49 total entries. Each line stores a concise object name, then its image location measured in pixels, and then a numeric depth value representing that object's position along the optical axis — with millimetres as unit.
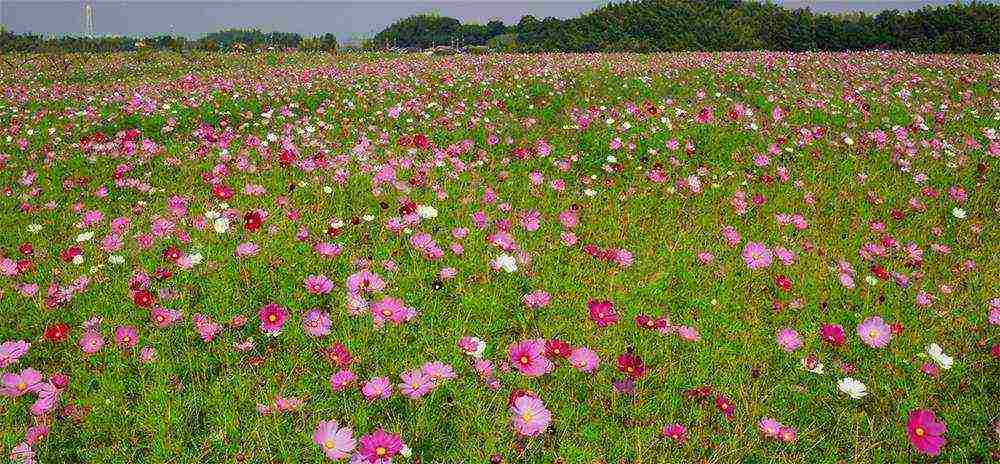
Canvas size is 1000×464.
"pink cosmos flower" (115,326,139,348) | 3457
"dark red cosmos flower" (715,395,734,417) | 3193
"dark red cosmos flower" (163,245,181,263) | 4199
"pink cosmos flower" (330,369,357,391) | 3229
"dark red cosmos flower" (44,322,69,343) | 3404
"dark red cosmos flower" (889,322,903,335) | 3957
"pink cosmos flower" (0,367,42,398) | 3047
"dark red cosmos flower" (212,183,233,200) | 5359
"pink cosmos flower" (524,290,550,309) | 4074
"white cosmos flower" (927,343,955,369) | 3631
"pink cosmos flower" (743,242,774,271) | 4676
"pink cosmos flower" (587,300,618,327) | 3872
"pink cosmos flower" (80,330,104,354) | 3402
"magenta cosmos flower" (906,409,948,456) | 2910
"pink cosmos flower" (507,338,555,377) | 3256
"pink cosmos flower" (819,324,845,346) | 3652
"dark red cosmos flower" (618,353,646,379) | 3334
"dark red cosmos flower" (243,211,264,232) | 4391
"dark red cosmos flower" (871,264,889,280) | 4581
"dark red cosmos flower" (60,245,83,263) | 4342
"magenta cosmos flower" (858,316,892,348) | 3746
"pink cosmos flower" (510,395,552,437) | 2912
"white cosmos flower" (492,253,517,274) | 4392
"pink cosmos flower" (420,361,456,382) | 3268
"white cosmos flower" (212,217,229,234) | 4808
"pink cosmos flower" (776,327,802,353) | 3760
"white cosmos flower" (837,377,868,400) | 3348
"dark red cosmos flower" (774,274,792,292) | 4219
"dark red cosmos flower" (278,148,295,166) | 6574
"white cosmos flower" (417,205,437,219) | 5113
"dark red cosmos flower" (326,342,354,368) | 3391
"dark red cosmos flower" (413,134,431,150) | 6945
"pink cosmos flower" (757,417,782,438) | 3082
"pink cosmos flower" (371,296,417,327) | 3752
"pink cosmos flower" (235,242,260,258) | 4461
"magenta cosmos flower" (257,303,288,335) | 3564
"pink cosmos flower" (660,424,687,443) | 2992
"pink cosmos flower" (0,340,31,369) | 3271
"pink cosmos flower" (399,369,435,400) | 3160
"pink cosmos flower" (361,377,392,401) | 3141
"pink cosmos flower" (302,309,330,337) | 3604
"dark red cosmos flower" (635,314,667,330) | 3794
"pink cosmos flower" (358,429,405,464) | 2697
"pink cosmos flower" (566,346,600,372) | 3441
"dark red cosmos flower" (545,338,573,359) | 3457
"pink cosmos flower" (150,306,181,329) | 3648
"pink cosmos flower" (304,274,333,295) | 3975
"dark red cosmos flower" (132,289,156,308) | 3645
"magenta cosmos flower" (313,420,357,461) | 2768
